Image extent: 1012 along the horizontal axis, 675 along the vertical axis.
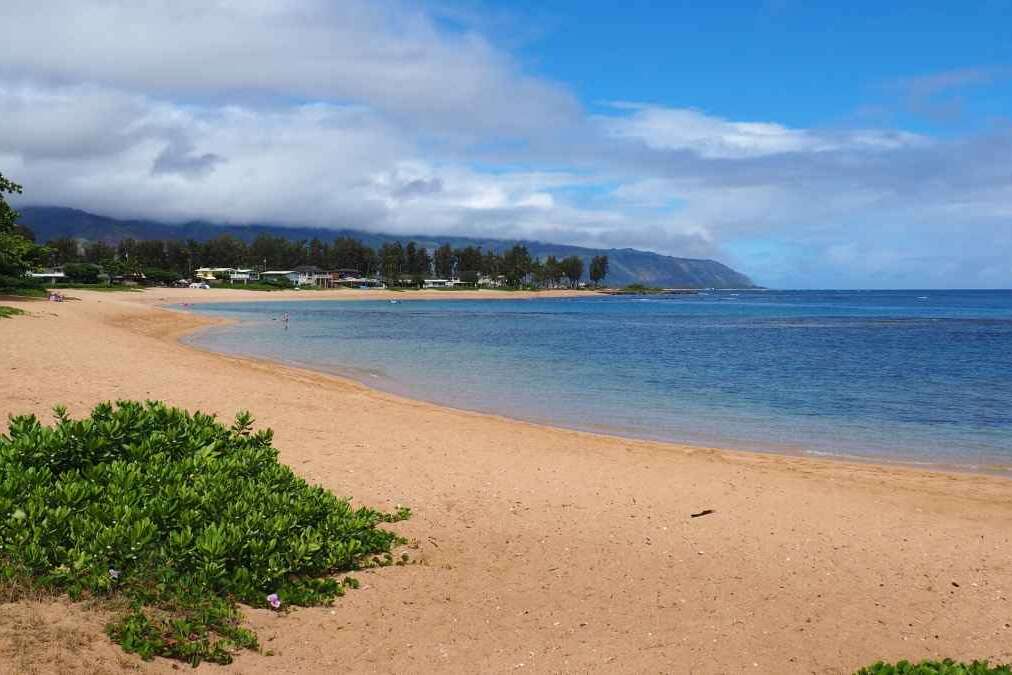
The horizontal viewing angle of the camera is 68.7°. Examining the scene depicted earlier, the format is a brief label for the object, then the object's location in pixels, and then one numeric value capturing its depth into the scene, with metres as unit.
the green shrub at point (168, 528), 5.08
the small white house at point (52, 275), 114.10
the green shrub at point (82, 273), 115.56
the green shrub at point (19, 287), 53.19
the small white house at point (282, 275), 189.25
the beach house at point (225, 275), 175.50
